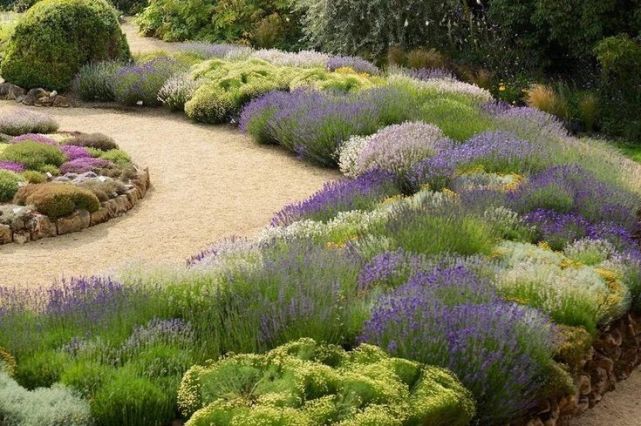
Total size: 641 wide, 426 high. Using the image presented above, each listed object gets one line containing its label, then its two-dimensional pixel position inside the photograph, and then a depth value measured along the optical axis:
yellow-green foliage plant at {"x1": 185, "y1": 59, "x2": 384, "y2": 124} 11.66
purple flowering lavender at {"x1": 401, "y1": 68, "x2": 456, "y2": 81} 12.32
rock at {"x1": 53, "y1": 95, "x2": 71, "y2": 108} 12.93
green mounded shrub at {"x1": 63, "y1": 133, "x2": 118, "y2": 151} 9.78
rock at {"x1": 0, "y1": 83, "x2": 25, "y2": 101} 13.23
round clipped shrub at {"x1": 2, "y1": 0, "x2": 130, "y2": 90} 13.36
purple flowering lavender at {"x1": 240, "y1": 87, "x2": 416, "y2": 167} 9.72
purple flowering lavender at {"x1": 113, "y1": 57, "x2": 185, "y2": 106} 12.68
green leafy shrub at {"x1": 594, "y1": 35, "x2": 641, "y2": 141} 12.23
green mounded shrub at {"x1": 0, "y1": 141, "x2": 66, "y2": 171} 8.80
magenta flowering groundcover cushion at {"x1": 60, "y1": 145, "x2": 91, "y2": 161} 9.27
